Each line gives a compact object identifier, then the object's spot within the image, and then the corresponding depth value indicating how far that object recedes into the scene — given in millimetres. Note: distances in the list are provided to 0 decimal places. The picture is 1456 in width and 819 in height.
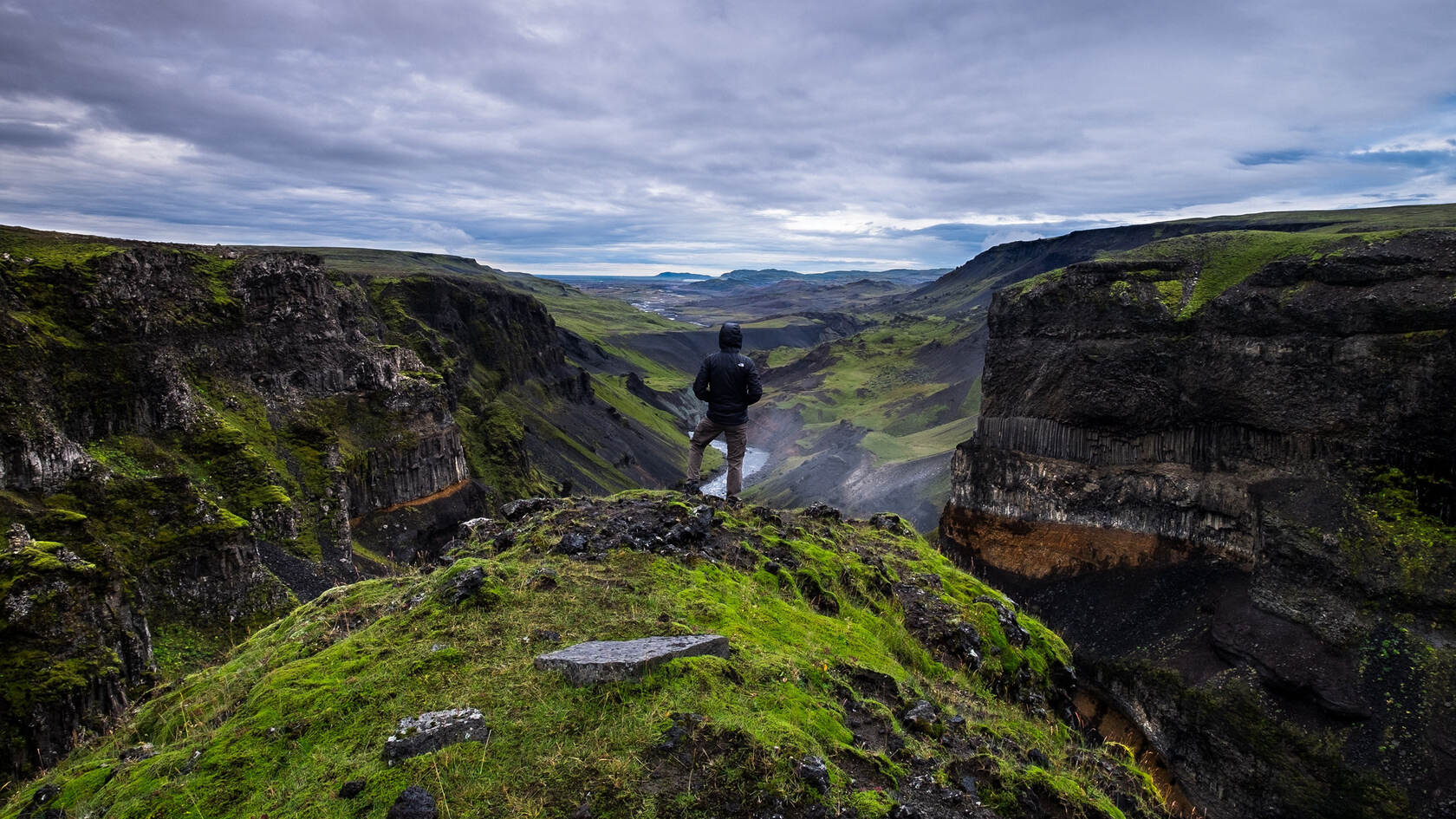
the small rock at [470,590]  8055
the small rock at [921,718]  7418
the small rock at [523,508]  12641
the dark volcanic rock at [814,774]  5566
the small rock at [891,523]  16641
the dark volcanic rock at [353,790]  5219
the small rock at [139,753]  6566
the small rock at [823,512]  15633
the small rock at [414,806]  4906
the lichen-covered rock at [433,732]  5539
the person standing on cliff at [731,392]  13836
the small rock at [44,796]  6238
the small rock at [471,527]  12242
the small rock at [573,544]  10047
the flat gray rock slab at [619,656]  6430
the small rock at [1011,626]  12359
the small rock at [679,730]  5715
